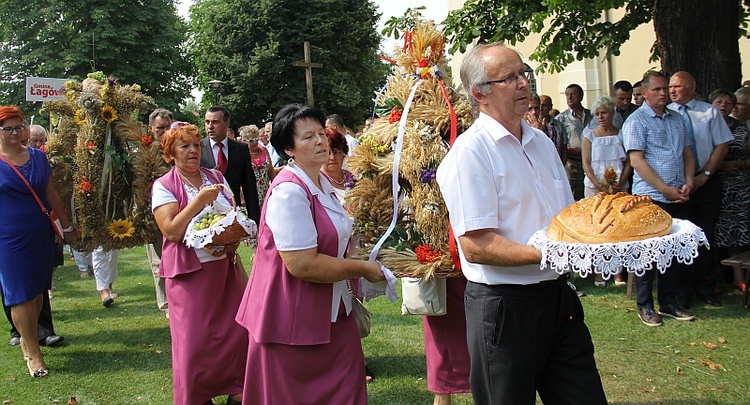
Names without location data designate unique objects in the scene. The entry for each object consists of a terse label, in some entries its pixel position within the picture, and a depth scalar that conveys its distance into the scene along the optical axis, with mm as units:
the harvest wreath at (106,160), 6328
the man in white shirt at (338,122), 9115
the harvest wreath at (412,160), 4188
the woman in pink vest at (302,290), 3262
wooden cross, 24772
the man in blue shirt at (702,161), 6875
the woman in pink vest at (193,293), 4531
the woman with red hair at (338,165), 5262
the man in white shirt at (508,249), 2756
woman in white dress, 7711
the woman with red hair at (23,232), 5809
